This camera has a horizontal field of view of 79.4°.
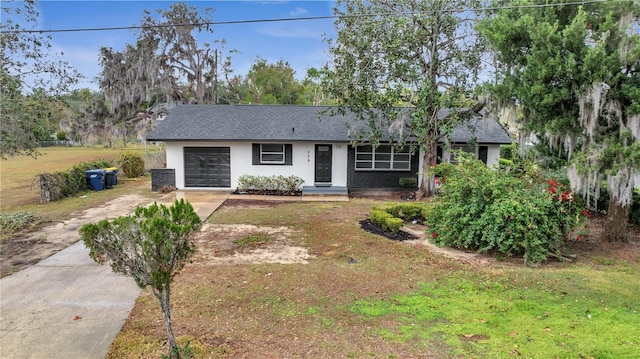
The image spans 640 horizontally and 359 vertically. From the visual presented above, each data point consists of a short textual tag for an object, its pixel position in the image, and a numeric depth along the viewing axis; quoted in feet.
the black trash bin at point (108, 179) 53.63
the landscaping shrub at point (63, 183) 42.50
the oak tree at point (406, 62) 40.65
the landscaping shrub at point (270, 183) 50.98
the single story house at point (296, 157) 52.01
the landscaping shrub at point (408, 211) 33.81
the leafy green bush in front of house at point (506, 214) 23.24
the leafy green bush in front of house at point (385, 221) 29.40
